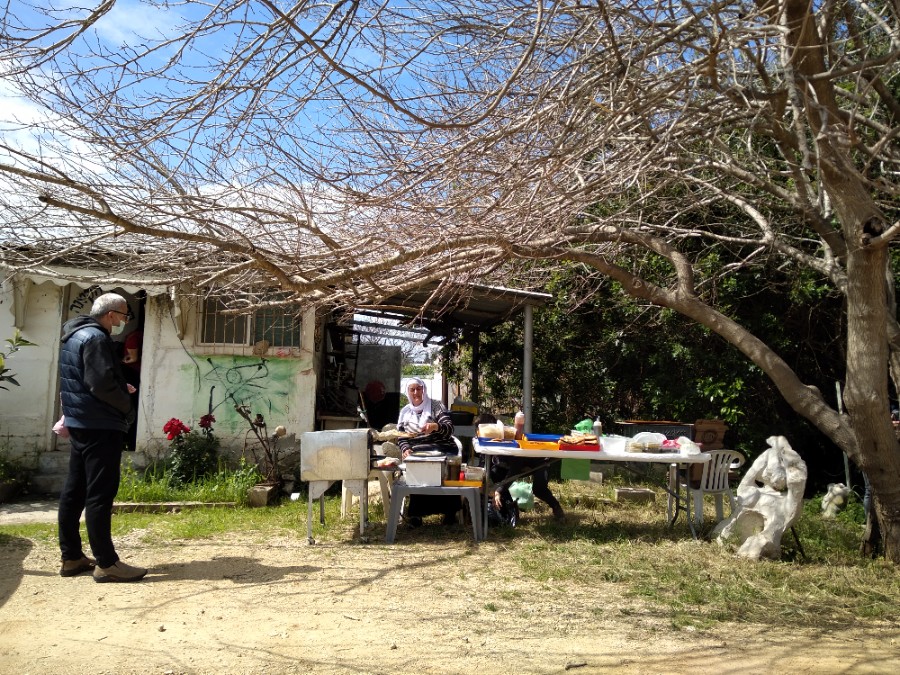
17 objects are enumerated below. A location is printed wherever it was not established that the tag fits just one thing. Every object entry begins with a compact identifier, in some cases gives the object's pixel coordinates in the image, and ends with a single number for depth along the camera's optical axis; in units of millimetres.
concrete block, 8719
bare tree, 4215
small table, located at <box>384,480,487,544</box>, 6543
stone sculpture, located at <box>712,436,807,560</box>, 5836
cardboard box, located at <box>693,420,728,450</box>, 8117
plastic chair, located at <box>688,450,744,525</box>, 6965
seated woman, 7238
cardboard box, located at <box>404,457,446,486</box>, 6594
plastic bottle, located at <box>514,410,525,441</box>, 7113
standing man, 5023
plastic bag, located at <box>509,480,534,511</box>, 7813
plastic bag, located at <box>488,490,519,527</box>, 7148
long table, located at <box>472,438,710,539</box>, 6582
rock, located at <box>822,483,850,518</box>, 8211
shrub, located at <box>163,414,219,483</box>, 8695
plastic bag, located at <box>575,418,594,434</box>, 7266
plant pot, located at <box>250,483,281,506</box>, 8336
